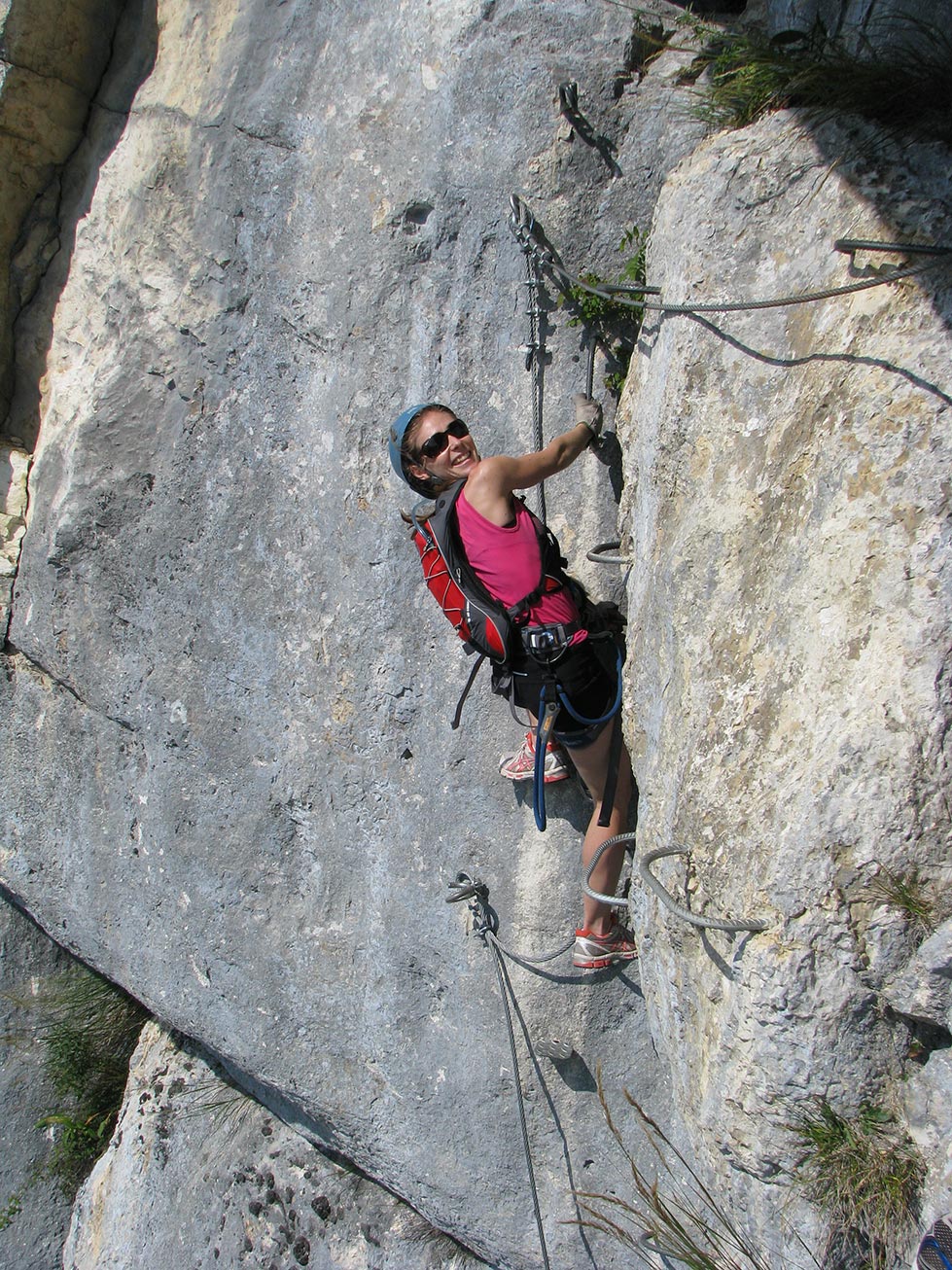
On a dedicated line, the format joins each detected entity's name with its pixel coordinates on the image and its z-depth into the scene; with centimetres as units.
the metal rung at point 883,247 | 258
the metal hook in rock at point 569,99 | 395
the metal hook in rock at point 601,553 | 391
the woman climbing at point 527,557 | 346
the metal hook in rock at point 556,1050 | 417
